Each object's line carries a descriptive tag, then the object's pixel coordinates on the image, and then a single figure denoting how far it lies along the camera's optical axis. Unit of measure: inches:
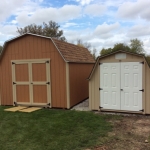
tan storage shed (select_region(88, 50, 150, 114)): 240.1
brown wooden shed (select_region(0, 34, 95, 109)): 285.6
